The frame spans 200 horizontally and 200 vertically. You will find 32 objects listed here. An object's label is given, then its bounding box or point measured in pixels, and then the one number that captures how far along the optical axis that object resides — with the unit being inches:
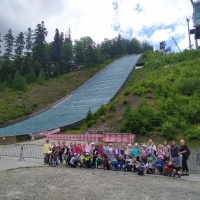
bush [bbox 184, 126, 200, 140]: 494.3
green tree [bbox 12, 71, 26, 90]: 1433.2
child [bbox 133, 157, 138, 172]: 339.1
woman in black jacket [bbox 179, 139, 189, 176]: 309.8
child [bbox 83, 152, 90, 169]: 365.7
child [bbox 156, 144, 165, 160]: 331.1
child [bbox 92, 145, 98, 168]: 365.2
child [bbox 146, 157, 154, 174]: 332.9
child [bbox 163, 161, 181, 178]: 314.4
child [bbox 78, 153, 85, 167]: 370.3
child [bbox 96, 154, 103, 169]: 362.5
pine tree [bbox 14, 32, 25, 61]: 1840.8
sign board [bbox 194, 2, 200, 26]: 1459.3
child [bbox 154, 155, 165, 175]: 328.5
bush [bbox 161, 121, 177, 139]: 531.6
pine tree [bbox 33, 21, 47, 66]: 1939.0
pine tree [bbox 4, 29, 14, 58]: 1973.1
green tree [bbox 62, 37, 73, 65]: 2065.0
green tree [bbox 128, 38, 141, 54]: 2627.8
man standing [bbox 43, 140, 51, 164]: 388.1
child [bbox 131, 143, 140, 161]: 346.1
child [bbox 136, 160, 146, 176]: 320.9
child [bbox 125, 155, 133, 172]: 343.6
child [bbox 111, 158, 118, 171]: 351.0
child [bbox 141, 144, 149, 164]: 338.6
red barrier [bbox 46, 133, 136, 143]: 561.2
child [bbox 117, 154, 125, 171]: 349.3
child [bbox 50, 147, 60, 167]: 381.0
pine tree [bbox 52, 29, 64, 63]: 2049.8
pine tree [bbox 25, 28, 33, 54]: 2147.0
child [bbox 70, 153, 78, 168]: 371.7
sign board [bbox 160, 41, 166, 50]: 2589.2
